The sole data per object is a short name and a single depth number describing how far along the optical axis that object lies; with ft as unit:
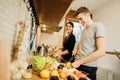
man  5.12
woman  7.71
